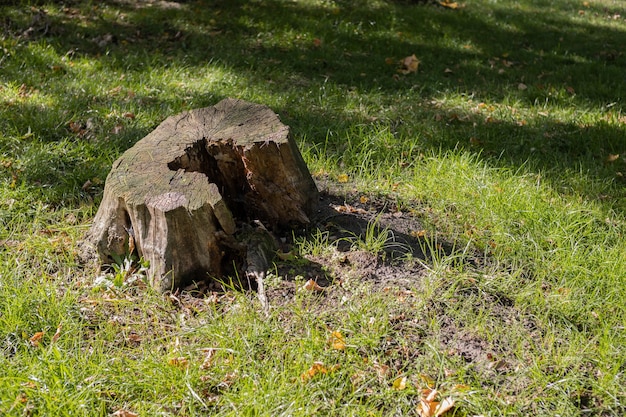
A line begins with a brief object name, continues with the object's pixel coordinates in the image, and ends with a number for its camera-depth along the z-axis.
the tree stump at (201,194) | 2.96
